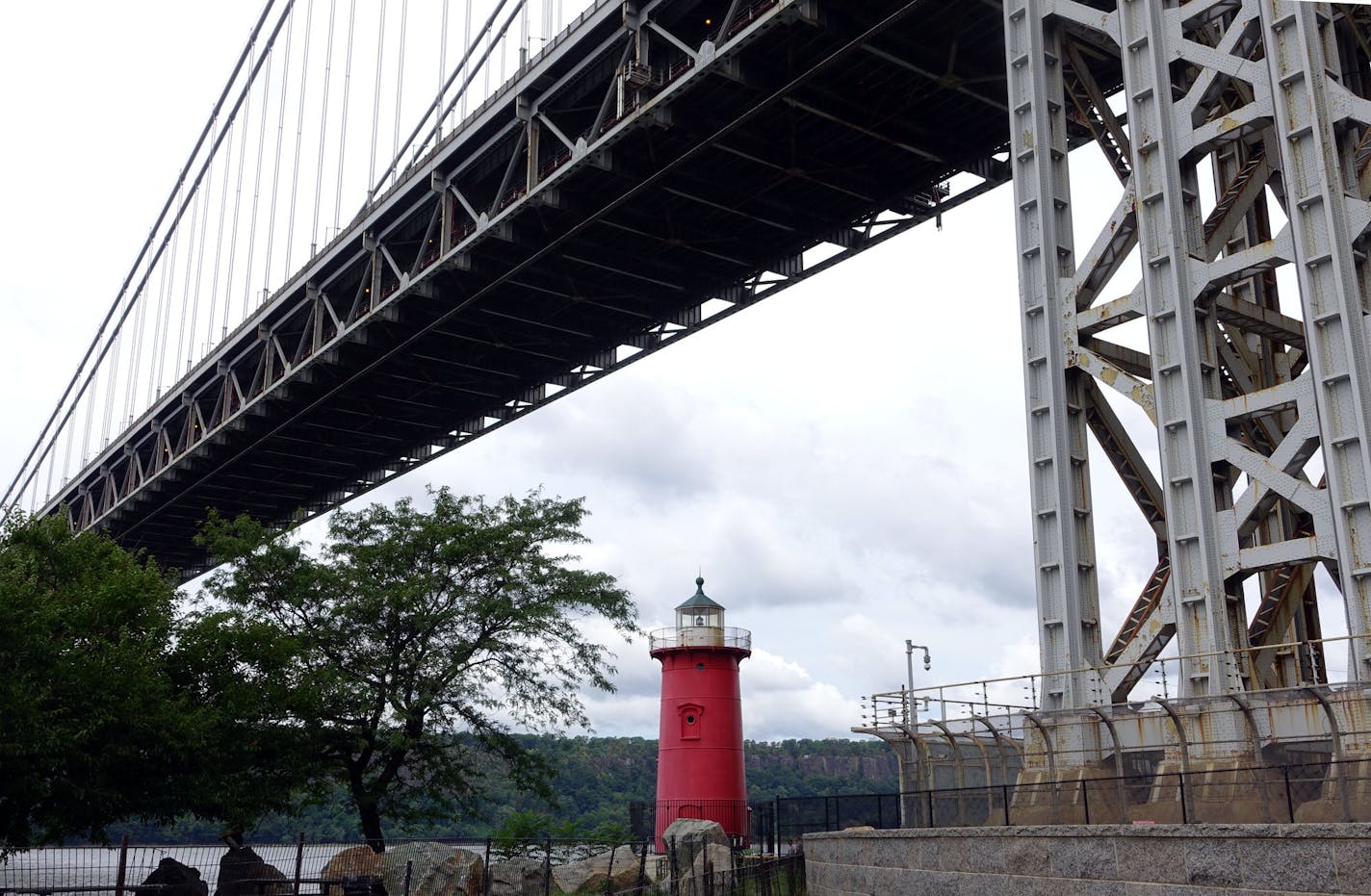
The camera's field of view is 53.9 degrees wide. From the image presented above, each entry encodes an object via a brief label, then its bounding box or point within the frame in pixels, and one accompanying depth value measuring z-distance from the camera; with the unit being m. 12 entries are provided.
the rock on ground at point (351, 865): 26.20
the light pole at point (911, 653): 42.43
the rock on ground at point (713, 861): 26.03
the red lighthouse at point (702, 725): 39.75
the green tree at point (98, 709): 24.98
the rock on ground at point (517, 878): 26.95
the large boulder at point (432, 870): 25.70
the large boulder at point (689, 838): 28.83
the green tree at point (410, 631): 32.31
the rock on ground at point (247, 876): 23.55
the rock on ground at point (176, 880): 22.88
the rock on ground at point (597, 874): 28.47
